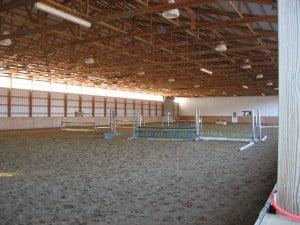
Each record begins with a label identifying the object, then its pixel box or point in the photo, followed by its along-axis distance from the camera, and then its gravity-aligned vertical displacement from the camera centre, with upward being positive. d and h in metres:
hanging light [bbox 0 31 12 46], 10.46 +3.08
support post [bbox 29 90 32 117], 23.45 +1.25
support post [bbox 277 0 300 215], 0.96 +0.04
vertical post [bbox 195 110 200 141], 13.56 -0.72
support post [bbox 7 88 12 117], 21.76 +1.31
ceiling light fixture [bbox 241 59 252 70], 15.73 +3.32
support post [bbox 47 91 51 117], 25.17 +1.35
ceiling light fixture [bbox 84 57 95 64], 14.27 +3.18
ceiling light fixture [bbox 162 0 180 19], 7.22 +2.98
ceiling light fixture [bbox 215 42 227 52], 11.08 +3.07
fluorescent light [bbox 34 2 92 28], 6.78 +2.93
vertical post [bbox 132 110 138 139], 15.06 -0.57
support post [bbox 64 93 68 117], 26.82 +1.46
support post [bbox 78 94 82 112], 28.37 +1.55
